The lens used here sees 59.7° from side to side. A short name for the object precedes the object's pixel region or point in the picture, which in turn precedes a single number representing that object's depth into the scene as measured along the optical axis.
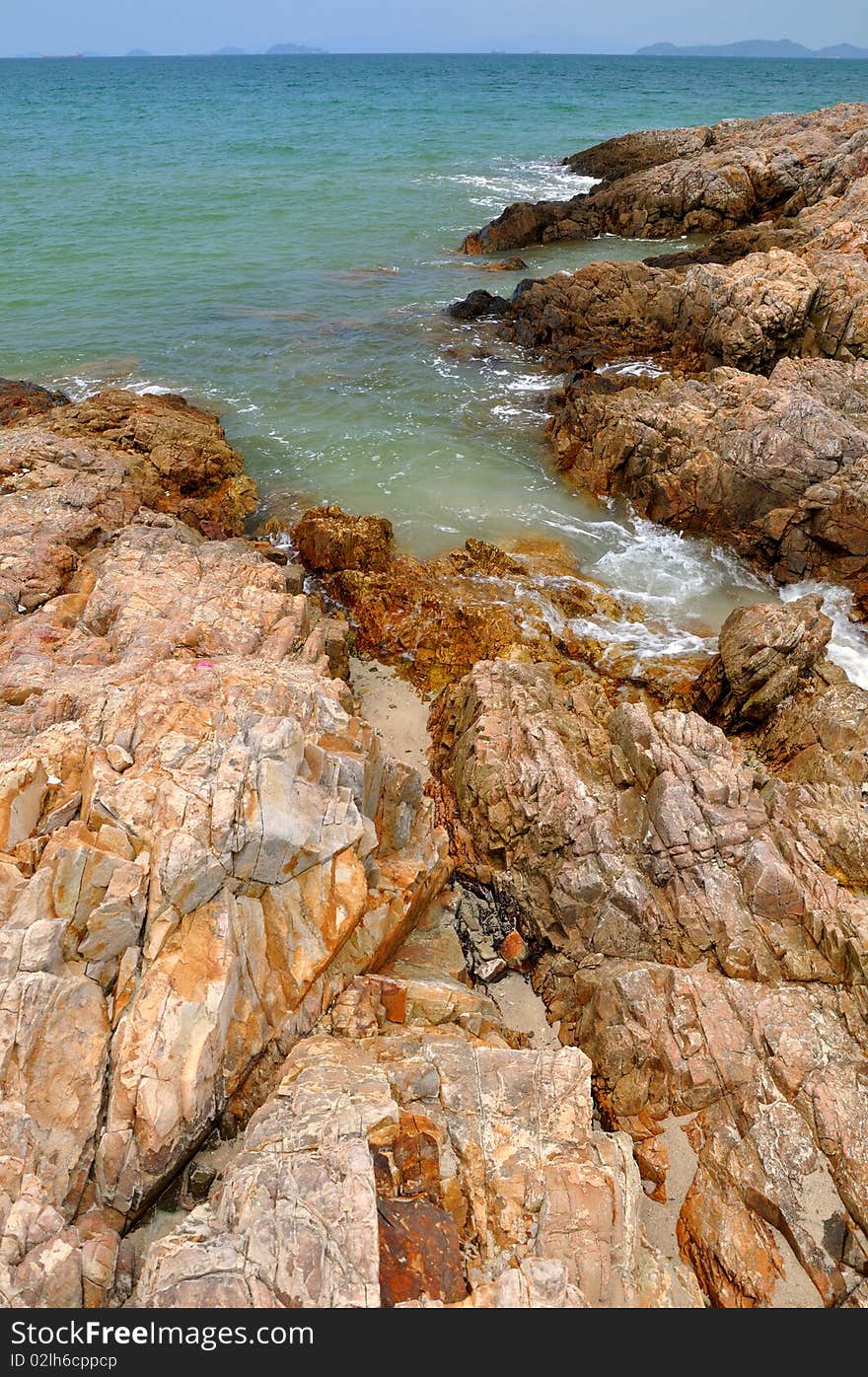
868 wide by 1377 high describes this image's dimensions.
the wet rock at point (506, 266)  40.88
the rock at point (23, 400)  23.65
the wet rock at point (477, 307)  34.47
